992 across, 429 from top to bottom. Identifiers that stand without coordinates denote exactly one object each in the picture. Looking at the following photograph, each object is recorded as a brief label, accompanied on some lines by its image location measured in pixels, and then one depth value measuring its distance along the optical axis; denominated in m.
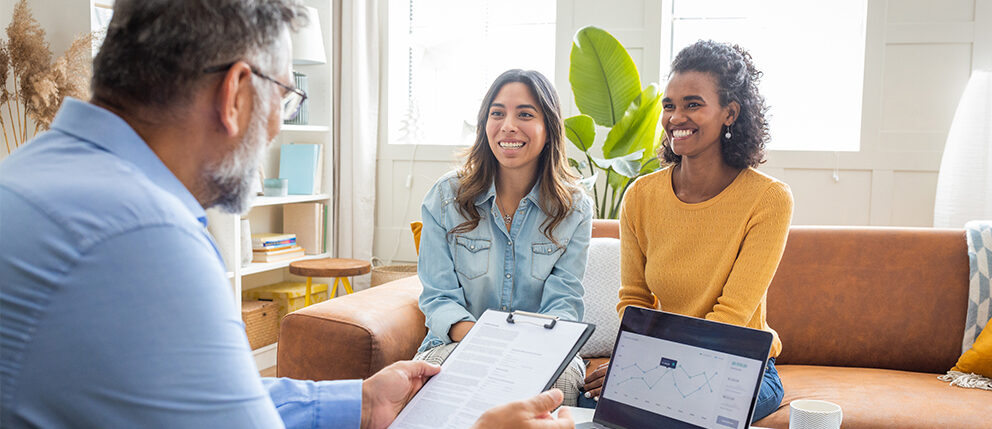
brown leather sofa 2.01
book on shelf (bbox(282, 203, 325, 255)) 3.85
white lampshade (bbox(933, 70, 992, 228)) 3.02
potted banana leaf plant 3.16
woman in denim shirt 1.95
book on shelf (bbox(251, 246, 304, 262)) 3.51
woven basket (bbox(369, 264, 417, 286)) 3.56
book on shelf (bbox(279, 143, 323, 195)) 3.79
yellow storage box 3.66
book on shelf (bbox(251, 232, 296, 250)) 3.52
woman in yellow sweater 1.68
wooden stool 3.38
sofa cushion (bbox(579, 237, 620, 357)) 2.19
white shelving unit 3.71
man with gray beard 0.59
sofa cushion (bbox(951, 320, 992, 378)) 2.04
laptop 1.15
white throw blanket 2.15
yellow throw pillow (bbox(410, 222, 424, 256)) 2.47
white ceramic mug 1.18
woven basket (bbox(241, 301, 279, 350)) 3.40
